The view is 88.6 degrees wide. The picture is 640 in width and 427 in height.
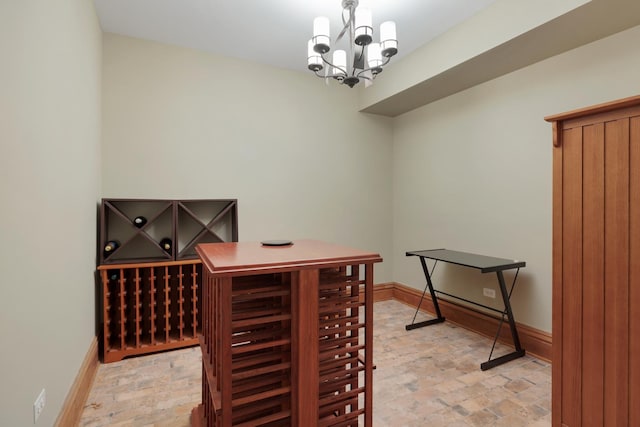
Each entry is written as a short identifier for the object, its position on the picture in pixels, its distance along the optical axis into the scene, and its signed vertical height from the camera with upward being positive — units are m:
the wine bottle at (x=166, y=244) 3.11 -0.31
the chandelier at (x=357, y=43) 2.07 +1.13
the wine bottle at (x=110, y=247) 2.83 -0.31
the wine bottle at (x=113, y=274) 2.81 -0.54
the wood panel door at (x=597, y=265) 1.51 -0.27
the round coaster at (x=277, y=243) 1.82 -0.18
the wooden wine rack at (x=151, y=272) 2.83 -0.56
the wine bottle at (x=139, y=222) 3.03 -0.10
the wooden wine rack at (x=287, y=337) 1.27 -0.53
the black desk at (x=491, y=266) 2.67 -0.45
